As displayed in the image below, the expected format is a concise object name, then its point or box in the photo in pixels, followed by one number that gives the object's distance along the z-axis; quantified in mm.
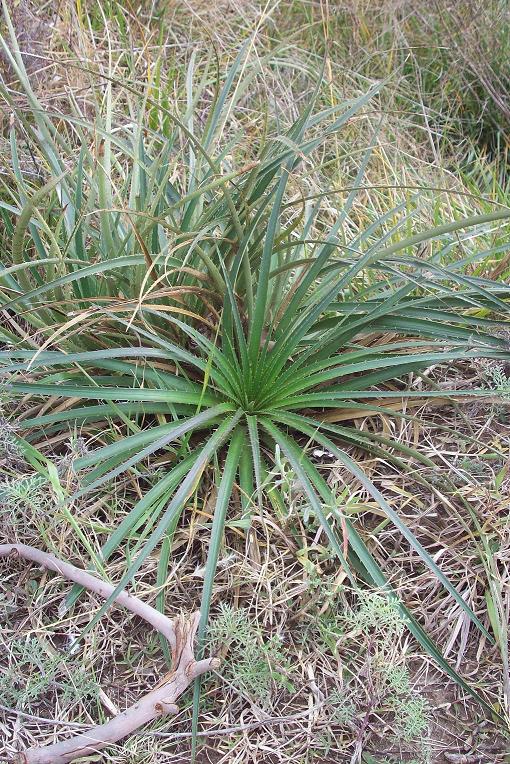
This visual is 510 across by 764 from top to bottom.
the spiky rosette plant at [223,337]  1694
